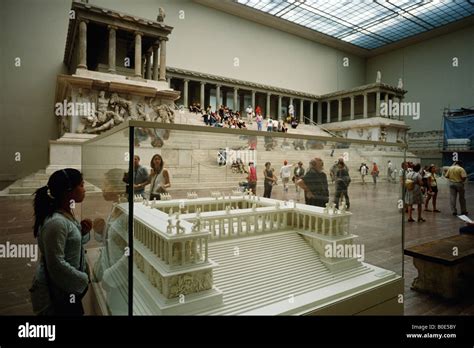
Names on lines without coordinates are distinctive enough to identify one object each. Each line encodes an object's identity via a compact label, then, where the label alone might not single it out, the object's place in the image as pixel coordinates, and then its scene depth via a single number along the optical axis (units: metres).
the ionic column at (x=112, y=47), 15.91
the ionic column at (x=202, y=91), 27.97
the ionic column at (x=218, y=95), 28.83
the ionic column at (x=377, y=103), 30.36
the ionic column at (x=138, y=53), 16.56
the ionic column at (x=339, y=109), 34.38
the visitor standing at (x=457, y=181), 9.60
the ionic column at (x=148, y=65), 19.11
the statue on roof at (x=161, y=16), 17.62
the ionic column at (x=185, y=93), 26.83
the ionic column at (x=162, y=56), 17.87
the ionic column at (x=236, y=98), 29.75
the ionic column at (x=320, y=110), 37.13
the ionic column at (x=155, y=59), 18.42
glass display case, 2.35
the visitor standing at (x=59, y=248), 2.13
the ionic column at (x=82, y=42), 15.10
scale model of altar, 2.49
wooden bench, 4.21
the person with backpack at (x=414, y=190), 8.96
